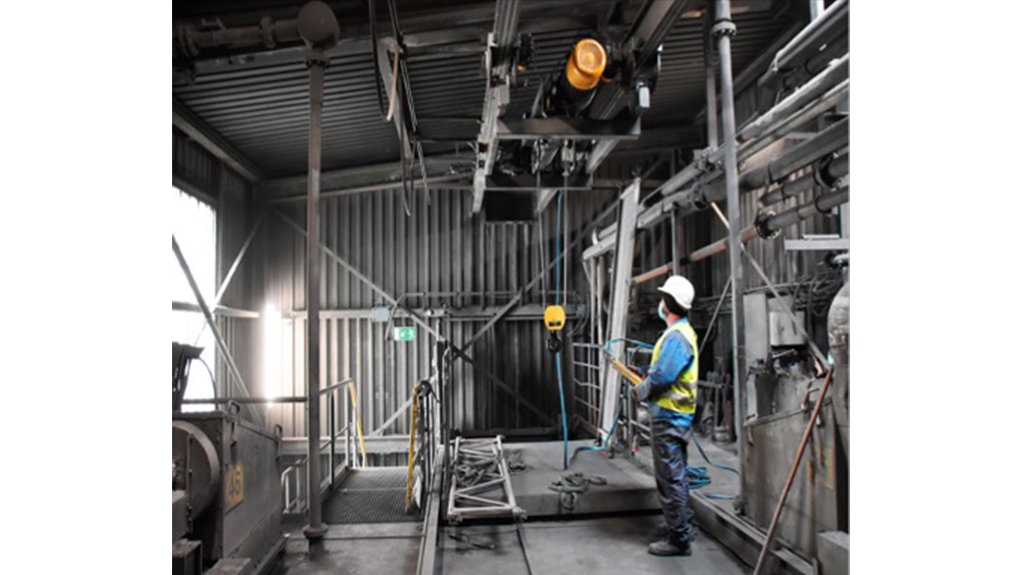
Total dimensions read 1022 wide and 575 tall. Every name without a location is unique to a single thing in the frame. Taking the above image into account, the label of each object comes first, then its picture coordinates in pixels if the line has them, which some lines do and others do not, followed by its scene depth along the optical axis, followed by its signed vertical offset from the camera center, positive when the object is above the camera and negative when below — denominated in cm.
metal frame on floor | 521 -205
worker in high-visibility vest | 482 -105
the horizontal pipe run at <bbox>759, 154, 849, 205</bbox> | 460 +109
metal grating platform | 578 -226
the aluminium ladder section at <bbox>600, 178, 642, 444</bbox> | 804 +13
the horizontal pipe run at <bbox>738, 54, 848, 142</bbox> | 422 +170
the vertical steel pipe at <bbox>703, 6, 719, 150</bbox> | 717 +294
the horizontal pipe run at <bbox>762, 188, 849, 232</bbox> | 477 +84
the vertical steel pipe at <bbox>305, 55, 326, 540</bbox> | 480 +7
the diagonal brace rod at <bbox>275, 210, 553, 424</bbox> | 1249 +22
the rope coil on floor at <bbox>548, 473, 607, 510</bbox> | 579 -201
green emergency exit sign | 1216 -68
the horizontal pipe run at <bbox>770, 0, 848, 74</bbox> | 434 +225
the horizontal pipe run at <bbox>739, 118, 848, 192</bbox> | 446 +130
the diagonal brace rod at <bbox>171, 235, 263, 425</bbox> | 863 -26
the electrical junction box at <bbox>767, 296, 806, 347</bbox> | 726 -44
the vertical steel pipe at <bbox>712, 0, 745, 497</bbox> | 505 +92
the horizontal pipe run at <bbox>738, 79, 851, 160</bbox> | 426 +158
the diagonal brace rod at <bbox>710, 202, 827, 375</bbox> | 597 -21
